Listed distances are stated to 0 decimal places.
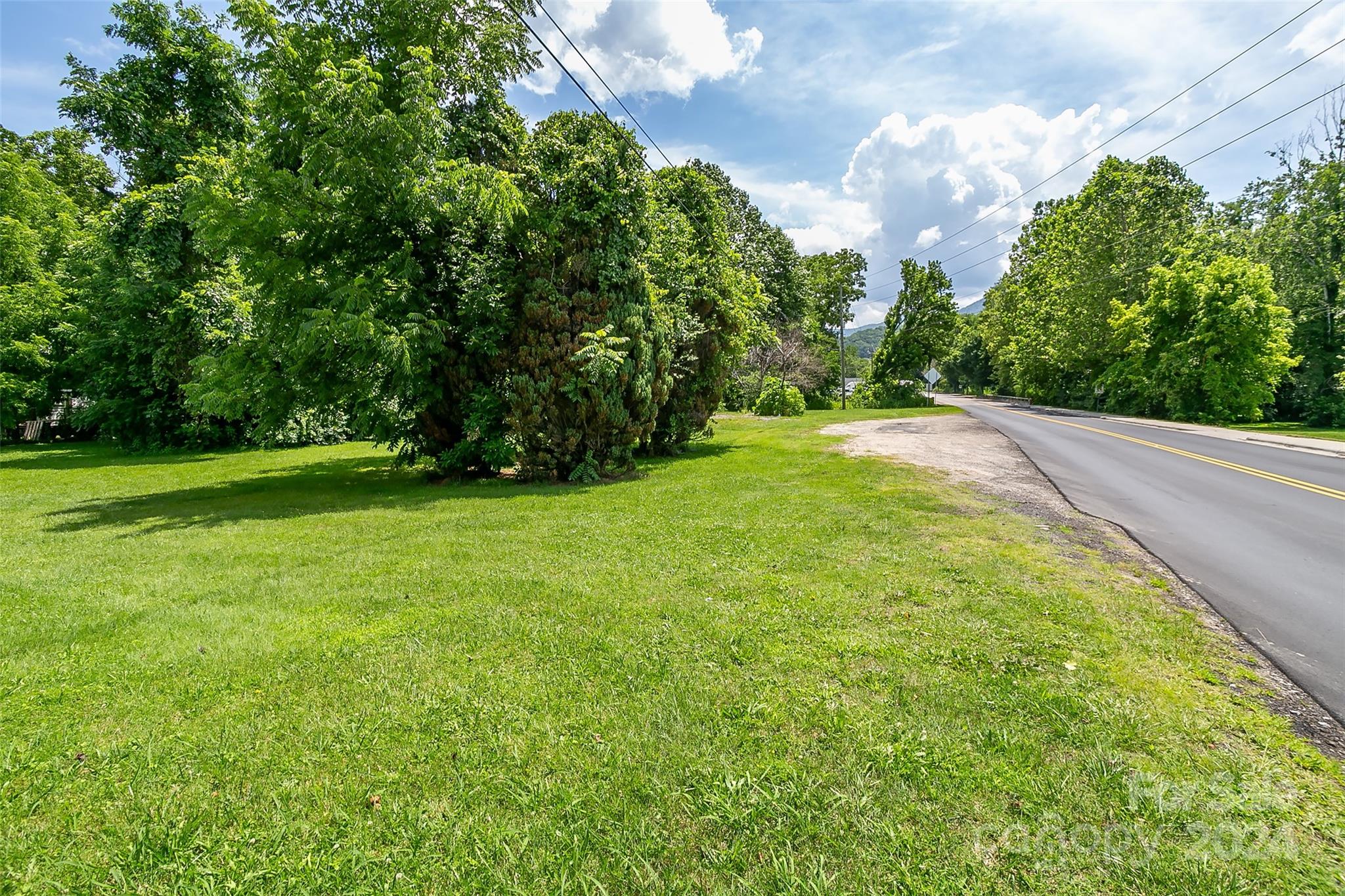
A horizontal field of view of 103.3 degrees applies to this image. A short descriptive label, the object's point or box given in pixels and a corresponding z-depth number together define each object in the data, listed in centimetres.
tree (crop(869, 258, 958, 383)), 4012
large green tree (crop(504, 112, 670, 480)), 1016
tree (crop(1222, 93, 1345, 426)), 2128
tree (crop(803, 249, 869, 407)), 4388
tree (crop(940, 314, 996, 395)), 6053
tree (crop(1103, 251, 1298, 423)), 2153
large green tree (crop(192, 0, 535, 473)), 880
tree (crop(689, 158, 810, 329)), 3681
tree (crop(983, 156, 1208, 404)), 3047
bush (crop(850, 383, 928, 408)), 4159
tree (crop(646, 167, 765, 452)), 1353
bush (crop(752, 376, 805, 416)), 3169
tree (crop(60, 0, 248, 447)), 1731
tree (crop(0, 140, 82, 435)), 1836
